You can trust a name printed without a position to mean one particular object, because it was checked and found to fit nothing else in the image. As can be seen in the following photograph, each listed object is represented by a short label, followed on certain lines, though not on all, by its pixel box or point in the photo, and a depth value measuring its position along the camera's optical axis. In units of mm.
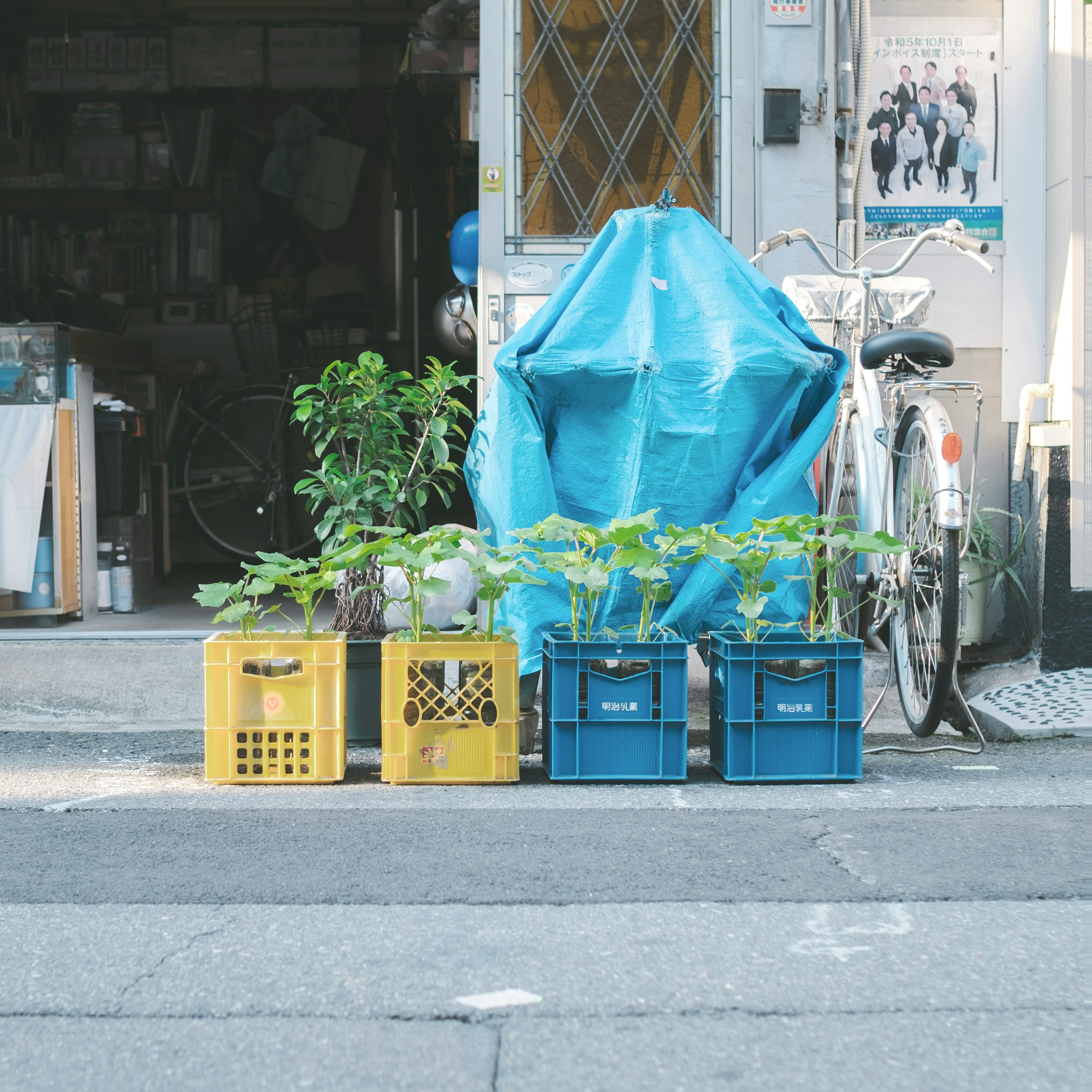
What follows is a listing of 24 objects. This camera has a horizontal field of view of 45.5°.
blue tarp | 4699
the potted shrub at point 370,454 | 5082
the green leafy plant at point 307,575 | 4371
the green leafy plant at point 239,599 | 4352
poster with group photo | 6305
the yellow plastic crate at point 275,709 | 4219
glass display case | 6734
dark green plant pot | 4719
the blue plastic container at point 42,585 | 6672
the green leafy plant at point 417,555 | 4250
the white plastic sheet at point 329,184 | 10305
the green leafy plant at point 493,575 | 4262
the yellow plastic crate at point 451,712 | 4211
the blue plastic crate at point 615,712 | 4246
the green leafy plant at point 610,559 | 4227
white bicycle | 4590
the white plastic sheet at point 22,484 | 6582
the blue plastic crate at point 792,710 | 4266
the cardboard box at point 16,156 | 9953
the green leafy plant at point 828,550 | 4285
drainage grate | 5090
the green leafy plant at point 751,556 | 4273
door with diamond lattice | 6246
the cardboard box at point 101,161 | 10047
